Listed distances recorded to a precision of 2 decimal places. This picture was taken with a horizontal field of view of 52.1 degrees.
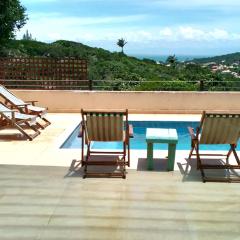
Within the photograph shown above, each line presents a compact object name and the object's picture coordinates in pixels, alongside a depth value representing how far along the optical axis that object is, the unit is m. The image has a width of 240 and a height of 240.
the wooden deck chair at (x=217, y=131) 3.31
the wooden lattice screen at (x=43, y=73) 7.20
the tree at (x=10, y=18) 11.57
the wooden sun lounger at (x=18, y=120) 4.70
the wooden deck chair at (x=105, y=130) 3.39
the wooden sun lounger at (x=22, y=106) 5.34
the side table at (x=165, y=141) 3.44
